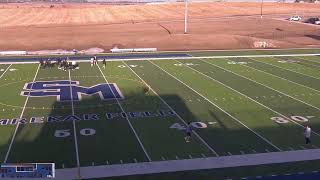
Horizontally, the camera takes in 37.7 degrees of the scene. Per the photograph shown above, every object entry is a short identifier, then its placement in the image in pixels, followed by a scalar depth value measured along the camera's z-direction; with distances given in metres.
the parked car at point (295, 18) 87.75
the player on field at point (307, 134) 18.30
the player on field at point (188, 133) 18.95
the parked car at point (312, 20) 82.72
